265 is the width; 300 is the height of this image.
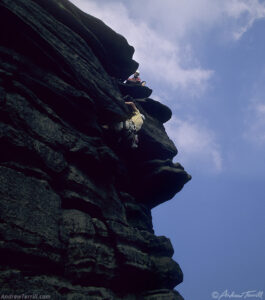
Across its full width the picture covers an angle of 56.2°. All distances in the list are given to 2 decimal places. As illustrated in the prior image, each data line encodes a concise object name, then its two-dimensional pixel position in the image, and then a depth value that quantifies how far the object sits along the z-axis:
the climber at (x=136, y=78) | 18.81
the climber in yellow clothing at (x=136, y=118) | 14.64
